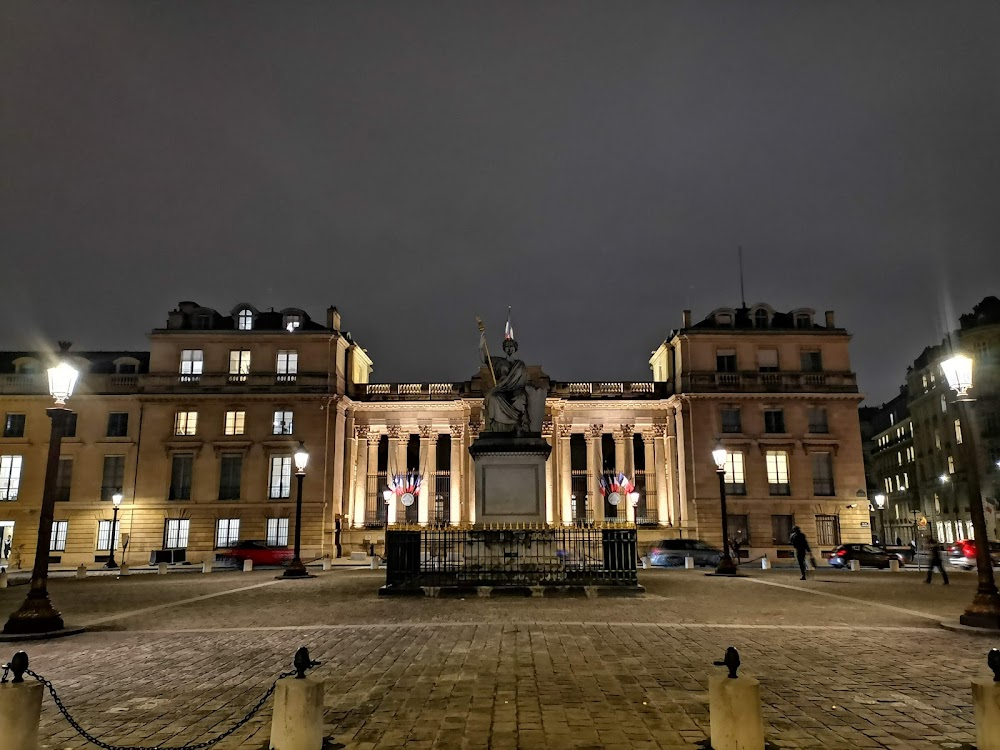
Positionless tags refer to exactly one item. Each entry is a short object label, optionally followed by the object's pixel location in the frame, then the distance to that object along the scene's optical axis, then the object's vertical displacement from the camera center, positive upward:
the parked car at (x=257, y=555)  35.78 -1.65
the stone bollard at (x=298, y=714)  5.40 -1.44
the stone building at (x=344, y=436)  44.88 +5.47
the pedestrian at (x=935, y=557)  21.92 -1.20
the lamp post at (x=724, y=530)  26.12 -0.44
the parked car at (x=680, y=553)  33.84 -1.61
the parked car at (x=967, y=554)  32.12 -1.68
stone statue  20.89 +3.41
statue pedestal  19.88 +1.16
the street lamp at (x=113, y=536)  37.59 -0.77
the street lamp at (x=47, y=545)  12.24 -0.41
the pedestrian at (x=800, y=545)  23.89 -0.93
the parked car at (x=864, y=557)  33.38 -1.82
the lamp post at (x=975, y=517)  12.00 -0.02
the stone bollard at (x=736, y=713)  5.24 -1.42
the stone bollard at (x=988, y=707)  5.10 -1.35
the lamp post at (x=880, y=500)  49.76 +1.19
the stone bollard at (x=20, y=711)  5.10 -1.33
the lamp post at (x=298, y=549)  26.34 -1.04
